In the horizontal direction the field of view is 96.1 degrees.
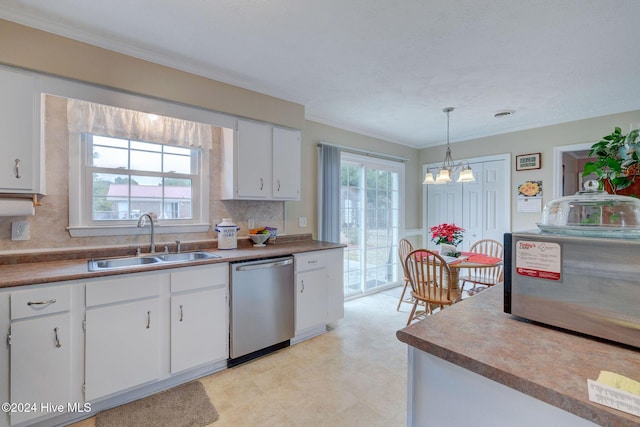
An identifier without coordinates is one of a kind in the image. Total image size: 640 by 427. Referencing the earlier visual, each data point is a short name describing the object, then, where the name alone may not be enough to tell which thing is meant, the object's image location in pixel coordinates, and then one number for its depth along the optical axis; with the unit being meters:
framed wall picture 3.87
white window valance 2.20
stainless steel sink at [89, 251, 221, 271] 2.17
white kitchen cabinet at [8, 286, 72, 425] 1.60
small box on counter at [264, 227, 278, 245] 3.15
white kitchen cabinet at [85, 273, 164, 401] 1.81
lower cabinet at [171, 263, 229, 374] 2.12
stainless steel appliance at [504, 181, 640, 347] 0.76
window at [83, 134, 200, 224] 2.37
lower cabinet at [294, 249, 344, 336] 2.82
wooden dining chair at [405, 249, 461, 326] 2.78
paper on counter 0.56
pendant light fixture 3.25
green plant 1.14
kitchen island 0.64
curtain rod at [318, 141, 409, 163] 3.80
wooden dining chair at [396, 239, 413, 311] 3.82
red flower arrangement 3.17
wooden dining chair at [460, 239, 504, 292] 3.55
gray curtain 3.68
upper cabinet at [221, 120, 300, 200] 2.81
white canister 2.77
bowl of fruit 2.98
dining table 2.89
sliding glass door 4.17
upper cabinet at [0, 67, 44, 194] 1.79
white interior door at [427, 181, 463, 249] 4.71
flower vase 3.24
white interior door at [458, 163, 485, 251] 4.43
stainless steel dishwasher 2.39
